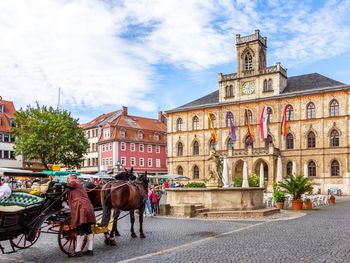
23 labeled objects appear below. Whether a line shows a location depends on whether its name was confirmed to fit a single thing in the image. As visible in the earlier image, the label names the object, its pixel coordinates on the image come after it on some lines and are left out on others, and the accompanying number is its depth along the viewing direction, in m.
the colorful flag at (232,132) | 52.64
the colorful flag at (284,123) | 51.64
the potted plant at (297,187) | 24.89
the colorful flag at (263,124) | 50.12
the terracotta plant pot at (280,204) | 25.59
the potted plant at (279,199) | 25.59
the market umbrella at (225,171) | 39.24
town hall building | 51.38
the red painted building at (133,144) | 69.19
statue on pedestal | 23.16
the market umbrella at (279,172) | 38.48
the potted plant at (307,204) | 26.64
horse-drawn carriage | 9.35
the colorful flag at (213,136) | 54.64
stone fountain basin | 21.00
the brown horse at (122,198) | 12.07
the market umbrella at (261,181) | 41.16
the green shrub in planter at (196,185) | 27.12
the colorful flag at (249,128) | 54.44
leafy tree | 48.97
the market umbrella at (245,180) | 36.69
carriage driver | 9.88
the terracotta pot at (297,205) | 25.30
